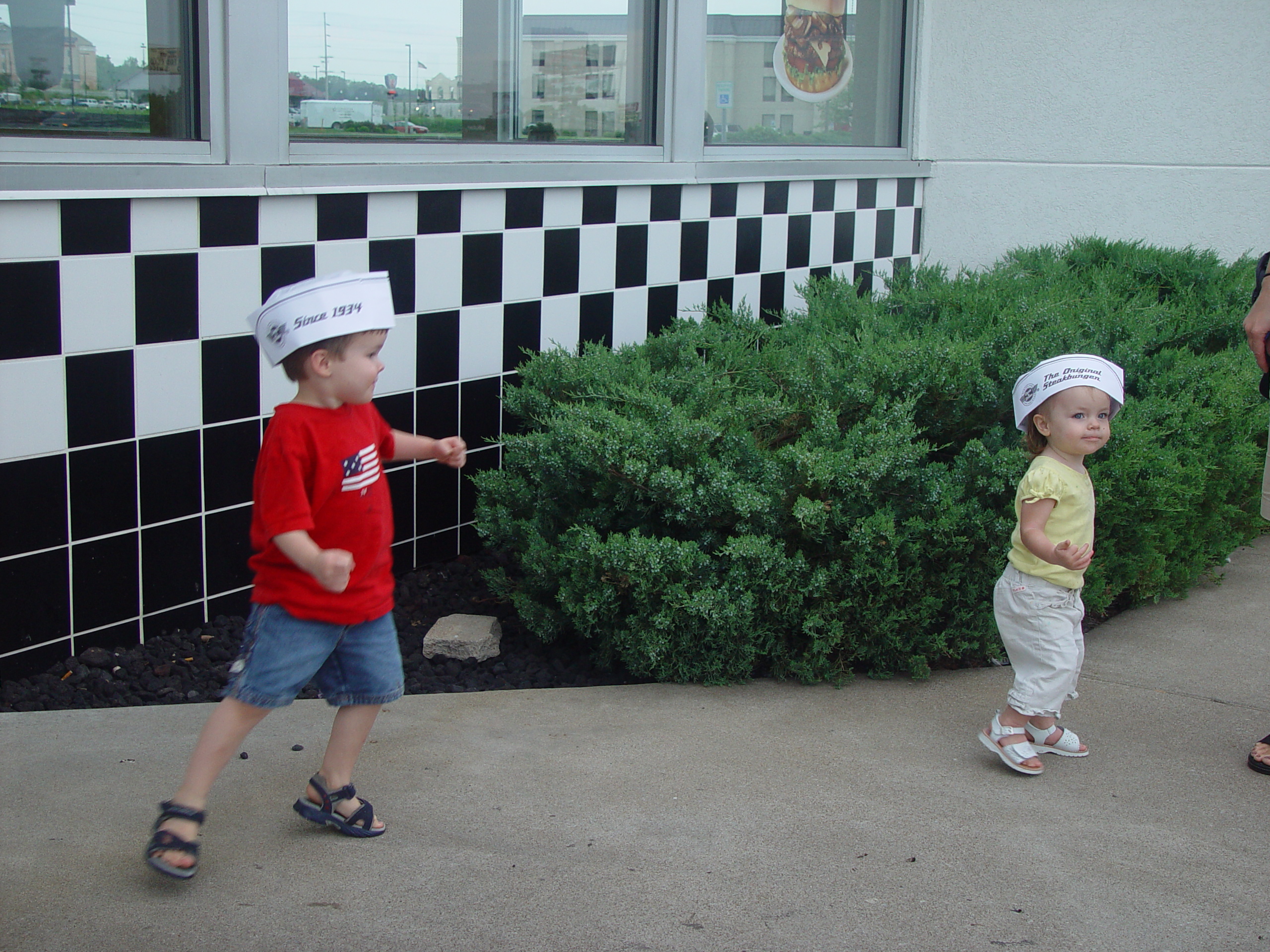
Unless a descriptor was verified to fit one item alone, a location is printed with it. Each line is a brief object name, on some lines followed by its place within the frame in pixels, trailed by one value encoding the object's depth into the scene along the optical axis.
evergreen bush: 3.30
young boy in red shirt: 2.29
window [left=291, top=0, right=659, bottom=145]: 3.90
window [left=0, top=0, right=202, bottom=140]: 3.17
